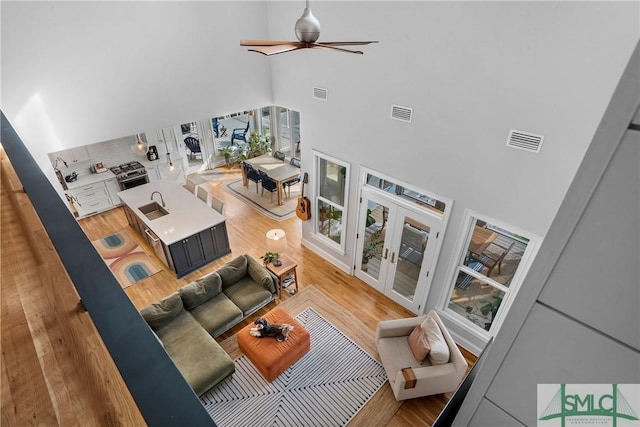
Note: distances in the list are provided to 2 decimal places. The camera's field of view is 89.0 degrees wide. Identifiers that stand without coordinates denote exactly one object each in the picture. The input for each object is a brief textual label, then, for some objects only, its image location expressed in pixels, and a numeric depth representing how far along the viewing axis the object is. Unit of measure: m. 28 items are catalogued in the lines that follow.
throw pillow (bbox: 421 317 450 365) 4.02
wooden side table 5.51
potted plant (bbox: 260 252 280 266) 5.64
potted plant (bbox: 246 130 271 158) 10.58
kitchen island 6.14
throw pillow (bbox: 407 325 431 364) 4.12
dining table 8.44
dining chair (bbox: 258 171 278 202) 8.59
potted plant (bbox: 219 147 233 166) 10.77
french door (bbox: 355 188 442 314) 4.71
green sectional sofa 4.21
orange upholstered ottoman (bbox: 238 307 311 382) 4.29
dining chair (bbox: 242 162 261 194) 9.05
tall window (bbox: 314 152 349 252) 5.55
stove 8.34
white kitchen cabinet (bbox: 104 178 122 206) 8.23
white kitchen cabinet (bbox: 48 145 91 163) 7.73
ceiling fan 2.74
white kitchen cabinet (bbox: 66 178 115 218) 7.80
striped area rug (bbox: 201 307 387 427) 4.04
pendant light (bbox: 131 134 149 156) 7.30
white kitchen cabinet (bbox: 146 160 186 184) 8.99
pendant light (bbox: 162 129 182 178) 6.93
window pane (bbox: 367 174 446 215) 4.43
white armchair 3.96
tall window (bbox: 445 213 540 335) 3.87
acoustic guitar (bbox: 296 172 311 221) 6.34
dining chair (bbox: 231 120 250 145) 11.48
